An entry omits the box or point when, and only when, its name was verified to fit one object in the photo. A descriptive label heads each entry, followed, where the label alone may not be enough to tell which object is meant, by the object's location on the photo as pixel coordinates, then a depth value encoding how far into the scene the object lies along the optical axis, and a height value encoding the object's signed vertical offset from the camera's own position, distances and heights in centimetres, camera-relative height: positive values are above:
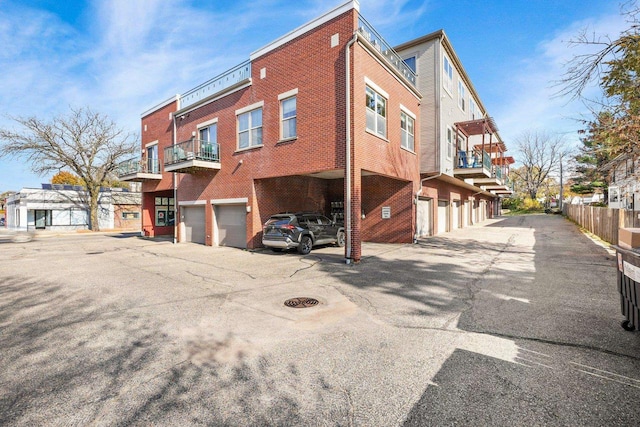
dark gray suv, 1166 -83
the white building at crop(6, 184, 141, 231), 3166 +31
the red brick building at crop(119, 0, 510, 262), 1044 +293
